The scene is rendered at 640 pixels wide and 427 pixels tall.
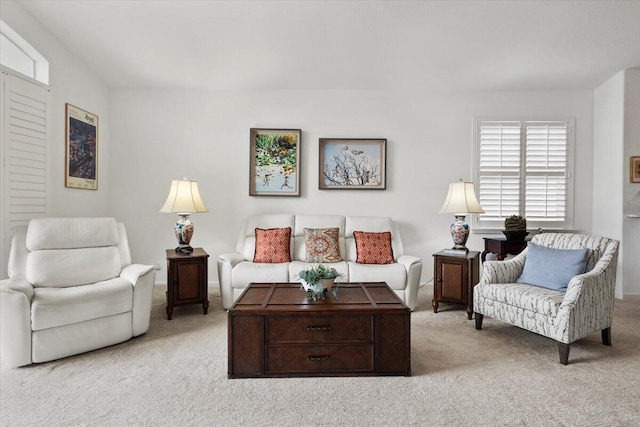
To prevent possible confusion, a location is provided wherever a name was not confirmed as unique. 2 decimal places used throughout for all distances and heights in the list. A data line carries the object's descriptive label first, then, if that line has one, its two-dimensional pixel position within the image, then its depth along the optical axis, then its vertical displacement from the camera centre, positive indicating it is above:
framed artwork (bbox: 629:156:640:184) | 4.13 +0.48
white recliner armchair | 2.32 -0.64
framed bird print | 4.60 +0.61
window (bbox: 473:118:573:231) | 4.60 +0.54
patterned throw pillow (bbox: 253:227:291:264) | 3.88 -0.42
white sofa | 3.56 -0.61
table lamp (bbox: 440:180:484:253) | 3.71 +0.03
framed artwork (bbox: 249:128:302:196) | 4.57 +0.62
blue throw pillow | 2.77 -0.45
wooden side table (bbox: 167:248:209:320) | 3.42 -0.73
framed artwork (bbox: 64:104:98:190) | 3.80 +0.67
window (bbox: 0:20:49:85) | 3.16 +1.45
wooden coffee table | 2.22 -0.86
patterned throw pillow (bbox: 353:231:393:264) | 3.87 -0.43
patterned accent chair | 2.44 -0.66
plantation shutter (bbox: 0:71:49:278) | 3.02 +0.49
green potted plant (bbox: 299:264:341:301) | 2.50 -0.53
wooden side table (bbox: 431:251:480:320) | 3.48 -0.69
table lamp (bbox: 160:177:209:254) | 3.67 +0.02
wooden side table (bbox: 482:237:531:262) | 4.05 -0.41
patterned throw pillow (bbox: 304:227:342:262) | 3.92 -0.41
